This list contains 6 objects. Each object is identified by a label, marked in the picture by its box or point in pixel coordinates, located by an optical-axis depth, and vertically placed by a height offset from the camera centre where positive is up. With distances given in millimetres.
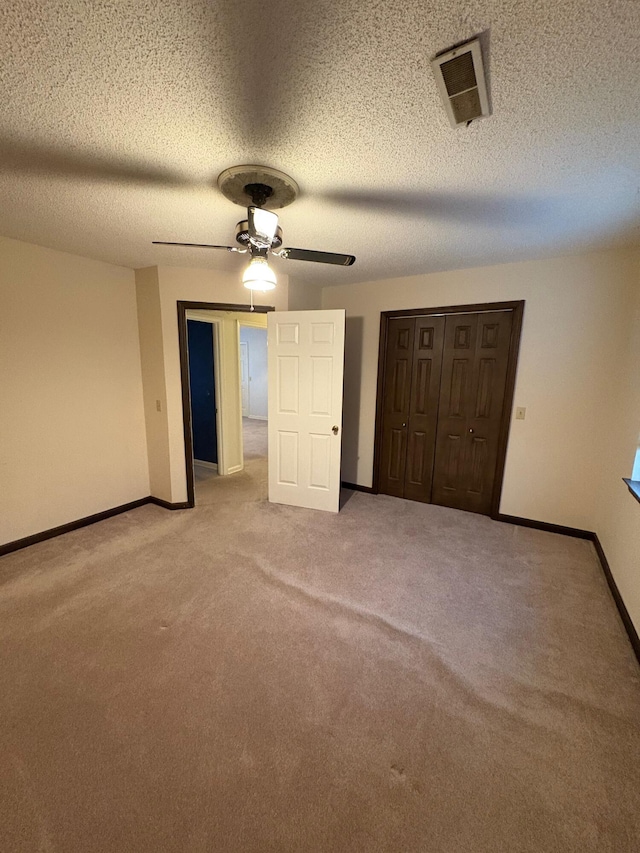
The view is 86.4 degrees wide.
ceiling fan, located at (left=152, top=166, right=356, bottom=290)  1612 +734
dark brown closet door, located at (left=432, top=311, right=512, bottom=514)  3184 -350
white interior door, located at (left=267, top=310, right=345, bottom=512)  3250 -385
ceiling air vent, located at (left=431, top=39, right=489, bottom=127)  997 +903
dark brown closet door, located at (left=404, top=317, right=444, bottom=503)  3463 -386
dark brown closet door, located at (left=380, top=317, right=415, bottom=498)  3611 -363
